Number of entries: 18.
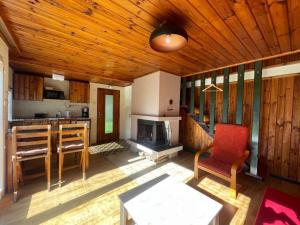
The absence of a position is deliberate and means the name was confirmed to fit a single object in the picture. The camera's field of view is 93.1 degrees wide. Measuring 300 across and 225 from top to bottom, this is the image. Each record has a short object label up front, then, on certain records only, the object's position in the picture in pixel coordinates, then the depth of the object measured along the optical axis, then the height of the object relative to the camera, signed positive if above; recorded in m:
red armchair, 2.15 -0.77
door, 5.05 -0.27
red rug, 1.12 -0.86
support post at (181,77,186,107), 4.16 +0.47
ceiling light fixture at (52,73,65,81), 3.96 +0.85
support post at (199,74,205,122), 3.64 +0.28
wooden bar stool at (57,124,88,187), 2.27 -0.63
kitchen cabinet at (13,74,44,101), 3.57 +0.49
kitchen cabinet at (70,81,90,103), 4.43 +0.49
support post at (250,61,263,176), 2.65 -0.12
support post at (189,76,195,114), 3.87 +0.31
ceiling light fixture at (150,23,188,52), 1.36 +0.72
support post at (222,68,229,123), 3.14 +0.33
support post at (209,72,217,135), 3.40 +0.04
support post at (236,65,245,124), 2.91 +0.34
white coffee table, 1.13 -0.87
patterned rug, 3.95 -1.23
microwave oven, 4.08 +0.35
